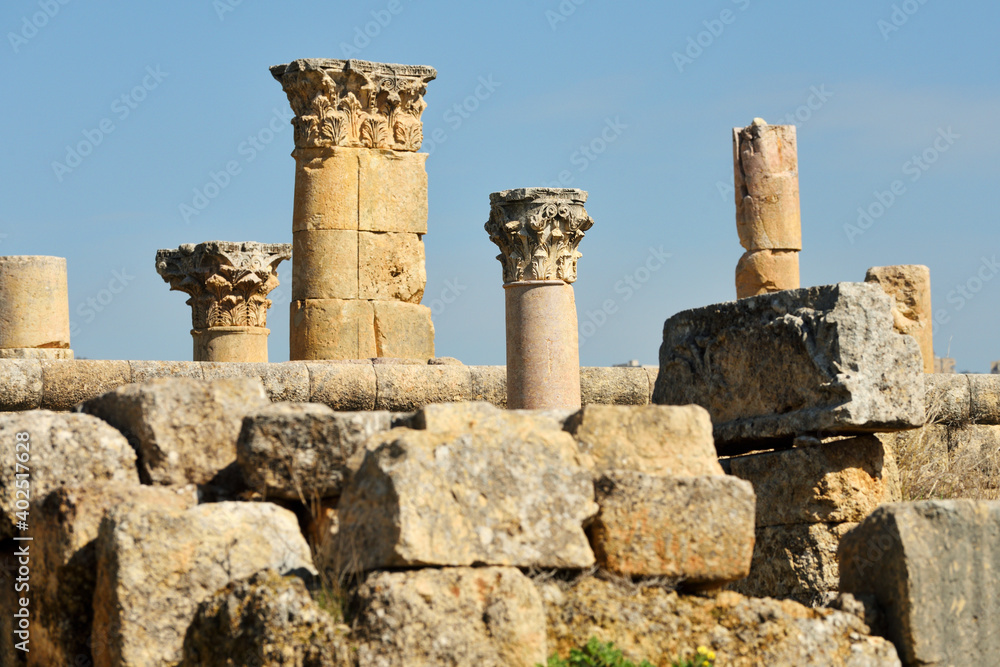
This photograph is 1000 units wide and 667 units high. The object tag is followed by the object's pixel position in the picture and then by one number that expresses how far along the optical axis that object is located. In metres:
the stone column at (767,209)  37.62
